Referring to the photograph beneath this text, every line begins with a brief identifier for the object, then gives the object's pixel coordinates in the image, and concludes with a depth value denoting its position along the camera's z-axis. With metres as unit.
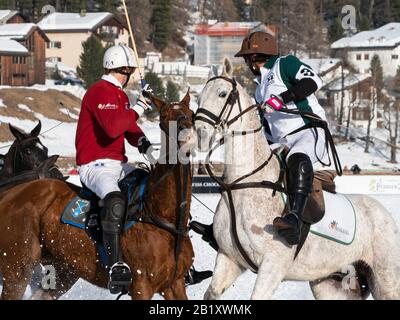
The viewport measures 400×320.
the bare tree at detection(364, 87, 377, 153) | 52.67
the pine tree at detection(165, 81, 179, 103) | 45.60
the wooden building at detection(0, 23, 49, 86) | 55.25
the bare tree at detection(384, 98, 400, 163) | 45.44
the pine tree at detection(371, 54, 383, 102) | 60.47
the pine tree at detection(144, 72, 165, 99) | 48.50
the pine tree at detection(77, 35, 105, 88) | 54.03
